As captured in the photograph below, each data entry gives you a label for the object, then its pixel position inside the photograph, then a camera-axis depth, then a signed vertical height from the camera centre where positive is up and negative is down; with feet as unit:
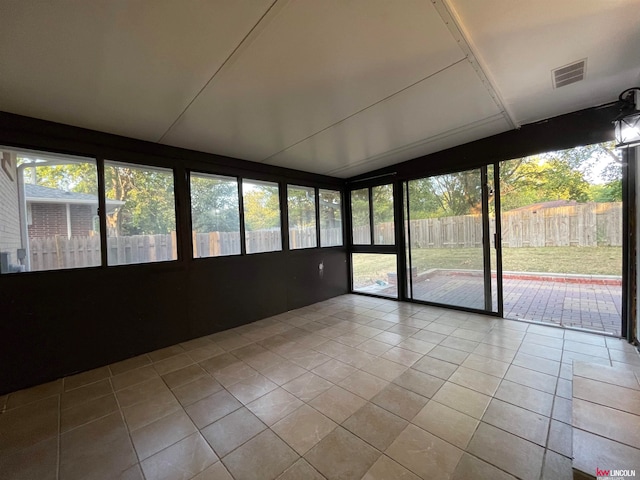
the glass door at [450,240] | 12.04 -0.52
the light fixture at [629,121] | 6.81 +2.83
